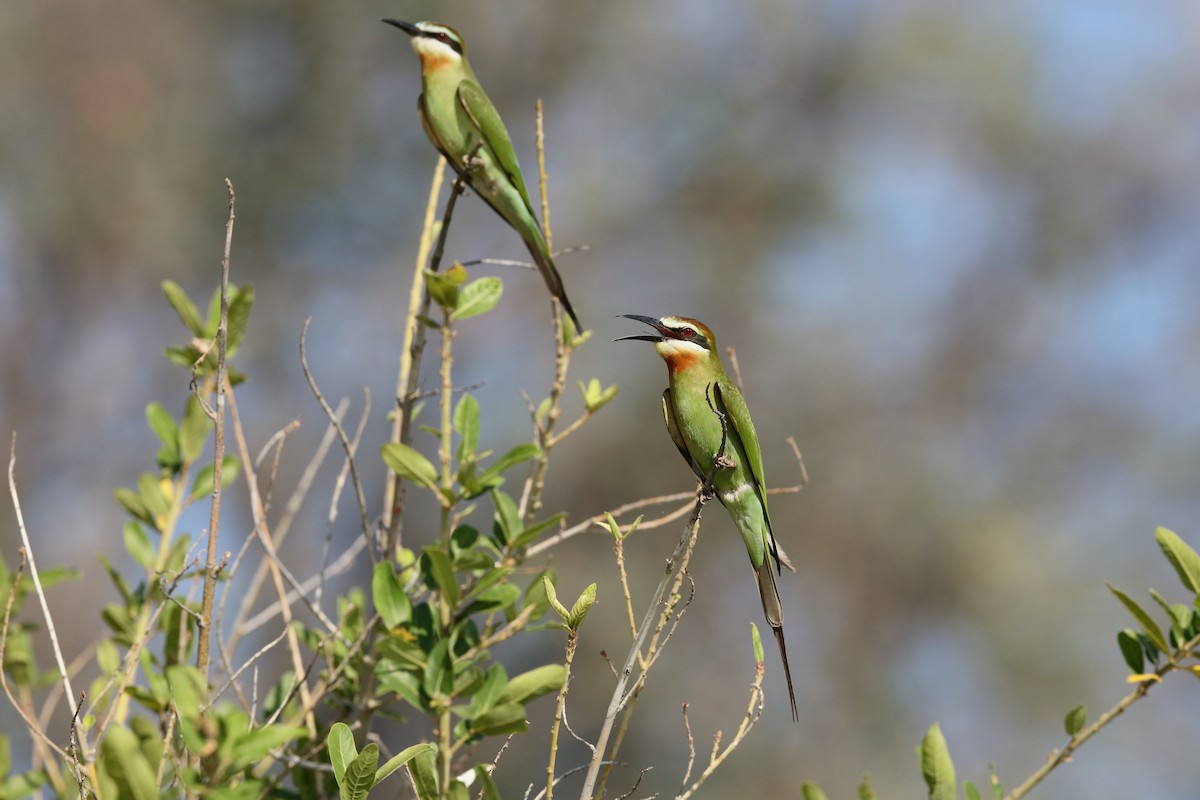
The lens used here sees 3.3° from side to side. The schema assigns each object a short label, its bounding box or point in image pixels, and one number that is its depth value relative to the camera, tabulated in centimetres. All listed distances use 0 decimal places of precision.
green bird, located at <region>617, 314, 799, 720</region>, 1462
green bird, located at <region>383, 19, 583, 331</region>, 1473
